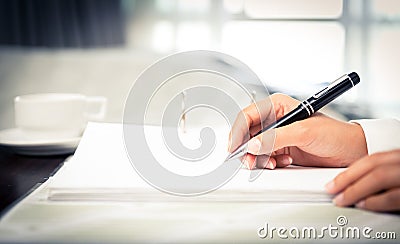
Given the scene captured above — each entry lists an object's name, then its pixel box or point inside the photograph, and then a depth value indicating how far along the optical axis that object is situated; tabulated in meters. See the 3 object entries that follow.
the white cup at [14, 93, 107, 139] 0.76
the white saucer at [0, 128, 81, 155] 0.73
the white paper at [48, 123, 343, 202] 0.48
